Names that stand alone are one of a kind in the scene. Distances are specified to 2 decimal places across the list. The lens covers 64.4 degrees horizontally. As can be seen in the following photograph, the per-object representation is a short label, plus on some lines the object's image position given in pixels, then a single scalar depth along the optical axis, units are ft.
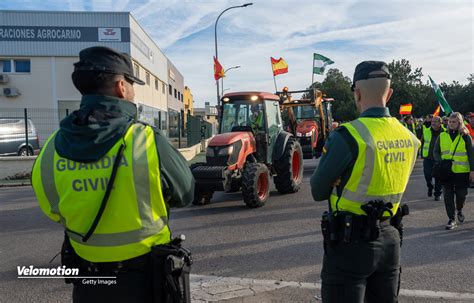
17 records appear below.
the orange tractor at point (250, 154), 23.44
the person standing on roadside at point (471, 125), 31.13
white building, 75.77
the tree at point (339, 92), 162.61
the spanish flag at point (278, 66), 45.70
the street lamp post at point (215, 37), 71.46
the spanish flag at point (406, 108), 60.33
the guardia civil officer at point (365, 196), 6.84
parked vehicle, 42.68
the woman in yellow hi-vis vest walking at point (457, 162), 19.21
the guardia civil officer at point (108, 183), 5.48
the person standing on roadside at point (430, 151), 26.26
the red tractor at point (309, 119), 39.18
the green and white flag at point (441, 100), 36.96
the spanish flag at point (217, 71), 59.98
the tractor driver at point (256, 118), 27.45
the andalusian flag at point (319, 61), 54.03
